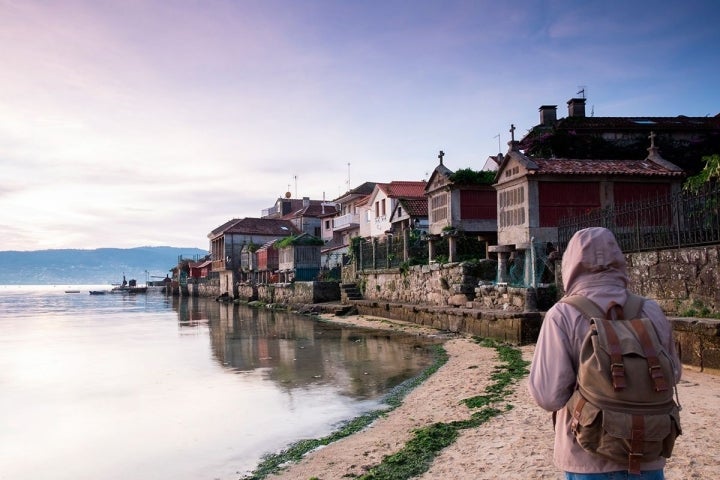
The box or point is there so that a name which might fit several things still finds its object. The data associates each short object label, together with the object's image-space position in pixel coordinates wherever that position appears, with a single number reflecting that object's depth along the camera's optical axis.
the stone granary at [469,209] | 26.09
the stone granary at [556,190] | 18.59
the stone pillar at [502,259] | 18.94
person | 2.74
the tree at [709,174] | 11.82
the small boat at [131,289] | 103.44
